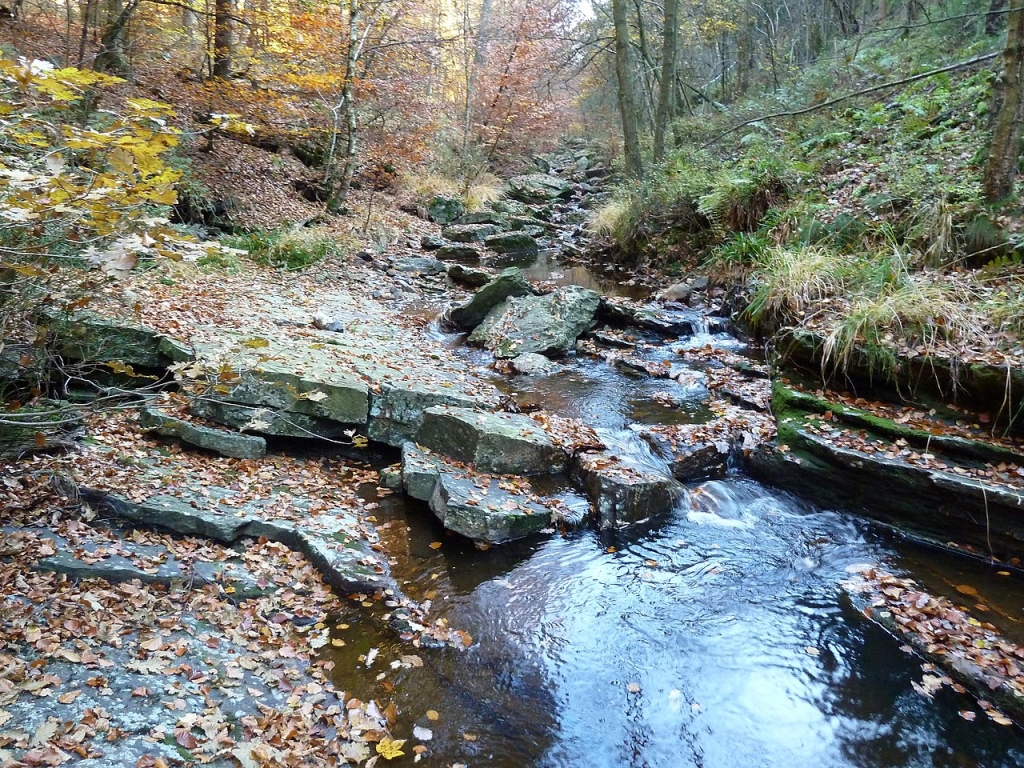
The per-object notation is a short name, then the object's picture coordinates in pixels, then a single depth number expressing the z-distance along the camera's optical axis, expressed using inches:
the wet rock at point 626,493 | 223.8
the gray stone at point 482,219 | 773.3
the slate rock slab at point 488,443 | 240.5
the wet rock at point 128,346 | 219.8
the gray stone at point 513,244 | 694.5
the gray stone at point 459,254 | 637.3
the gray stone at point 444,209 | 756.6
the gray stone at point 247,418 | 229.1
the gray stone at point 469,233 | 714.2
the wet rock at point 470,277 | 541.3
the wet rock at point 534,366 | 357.4
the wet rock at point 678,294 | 456.1
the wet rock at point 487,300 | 431.2
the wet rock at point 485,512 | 205.9
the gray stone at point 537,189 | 948.3
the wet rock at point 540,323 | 386.9
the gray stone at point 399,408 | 254.5
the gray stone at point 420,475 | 224.4
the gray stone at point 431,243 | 646.5
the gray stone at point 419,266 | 561.0
